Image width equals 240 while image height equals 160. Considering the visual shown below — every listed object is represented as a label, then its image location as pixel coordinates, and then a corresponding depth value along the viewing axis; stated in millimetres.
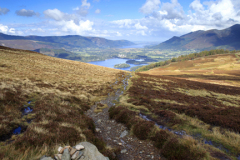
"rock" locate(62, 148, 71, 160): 4362
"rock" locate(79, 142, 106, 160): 4797
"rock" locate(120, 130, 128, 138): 9266
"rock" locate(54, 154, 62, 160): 4508
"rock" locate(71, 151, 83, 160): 4488
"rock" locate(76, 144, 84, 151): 4898
